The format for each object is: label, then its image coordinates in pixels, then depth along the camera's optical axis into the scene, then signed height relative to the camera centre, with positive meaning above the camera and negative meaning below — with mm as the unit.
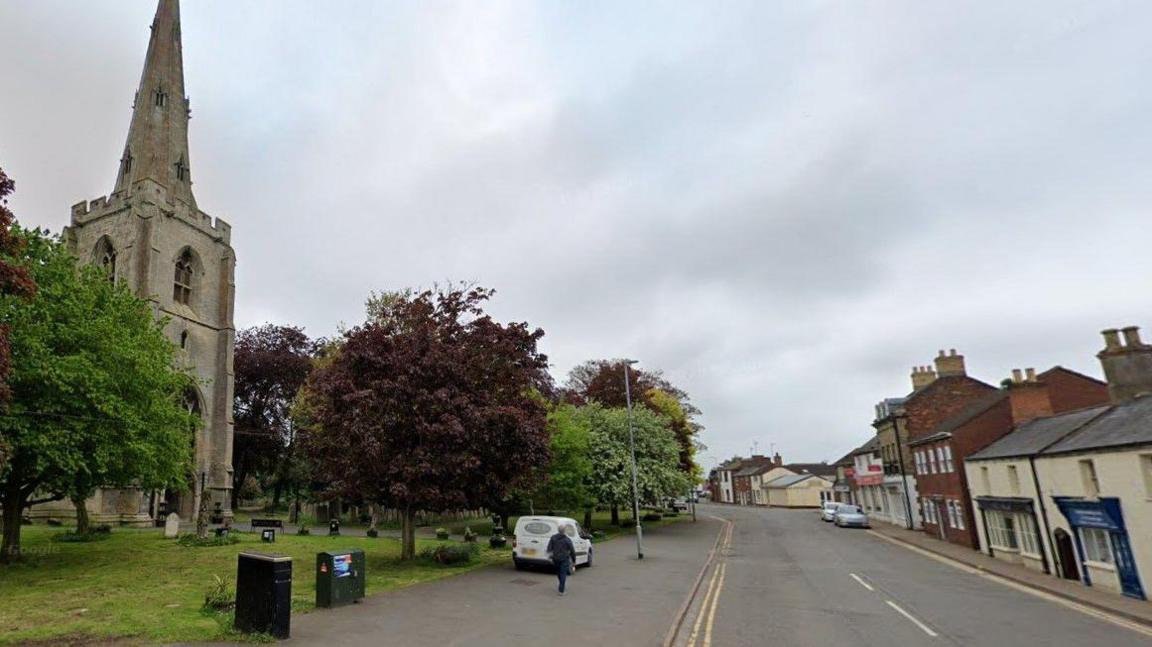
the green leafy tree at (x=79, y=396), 17047 +3191
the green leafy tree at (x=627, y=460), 35656 +327
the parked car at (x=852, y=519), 42031 -4695
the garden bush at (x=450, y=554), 19859 -2496
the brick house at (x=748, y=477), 94938 -3164
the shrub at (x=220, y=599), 11586 -2002
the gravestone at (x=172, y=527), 27750 -1378
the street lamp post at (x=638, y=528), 24155 -2622
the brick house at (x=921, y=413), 39219 +2066
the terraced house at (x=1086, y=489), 17266 -1785
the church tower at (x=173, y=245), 43219 +18748
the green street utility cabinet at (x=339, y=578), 12328 -1888
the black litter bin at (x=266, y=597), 9641 -1674
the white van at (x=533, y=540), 18922 -2098
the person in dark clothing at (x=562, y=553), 15218 -2084
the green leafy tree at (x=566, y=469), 31672 +41
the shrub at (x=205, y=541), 24344 -1846
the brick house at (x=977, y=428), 30547 +683
